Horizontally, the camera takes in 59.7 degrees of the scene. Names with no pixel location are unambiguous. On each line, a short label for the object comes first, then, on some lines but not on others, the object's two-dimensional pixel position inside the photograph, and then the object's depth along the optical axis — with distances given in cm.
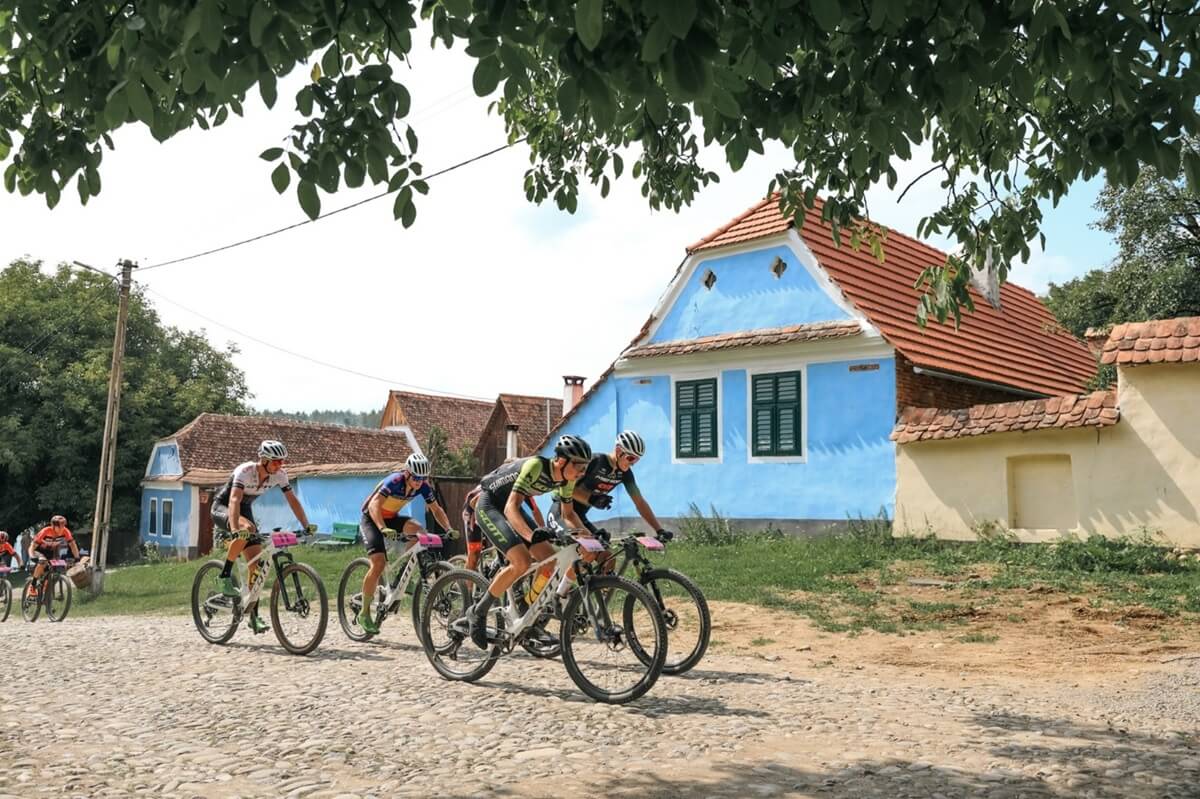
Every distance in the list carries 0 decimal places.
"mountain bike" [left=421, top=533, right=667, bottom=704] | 729
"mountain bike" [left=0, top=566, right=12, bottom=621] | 1975
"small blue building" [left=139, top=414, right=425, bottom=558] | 3091
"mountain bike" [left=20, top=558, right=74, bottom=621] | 1875
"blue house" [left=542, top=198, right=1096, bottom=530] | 1859
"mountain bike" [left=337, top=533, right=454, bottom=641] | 1026
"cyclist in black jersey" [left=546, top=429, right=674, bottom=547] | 877
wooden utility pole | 2494
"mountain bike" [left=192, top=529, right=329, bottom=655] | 1012
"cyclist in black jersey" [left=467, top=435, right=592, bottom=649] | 785
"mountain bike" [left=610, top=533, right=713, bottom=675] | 802
